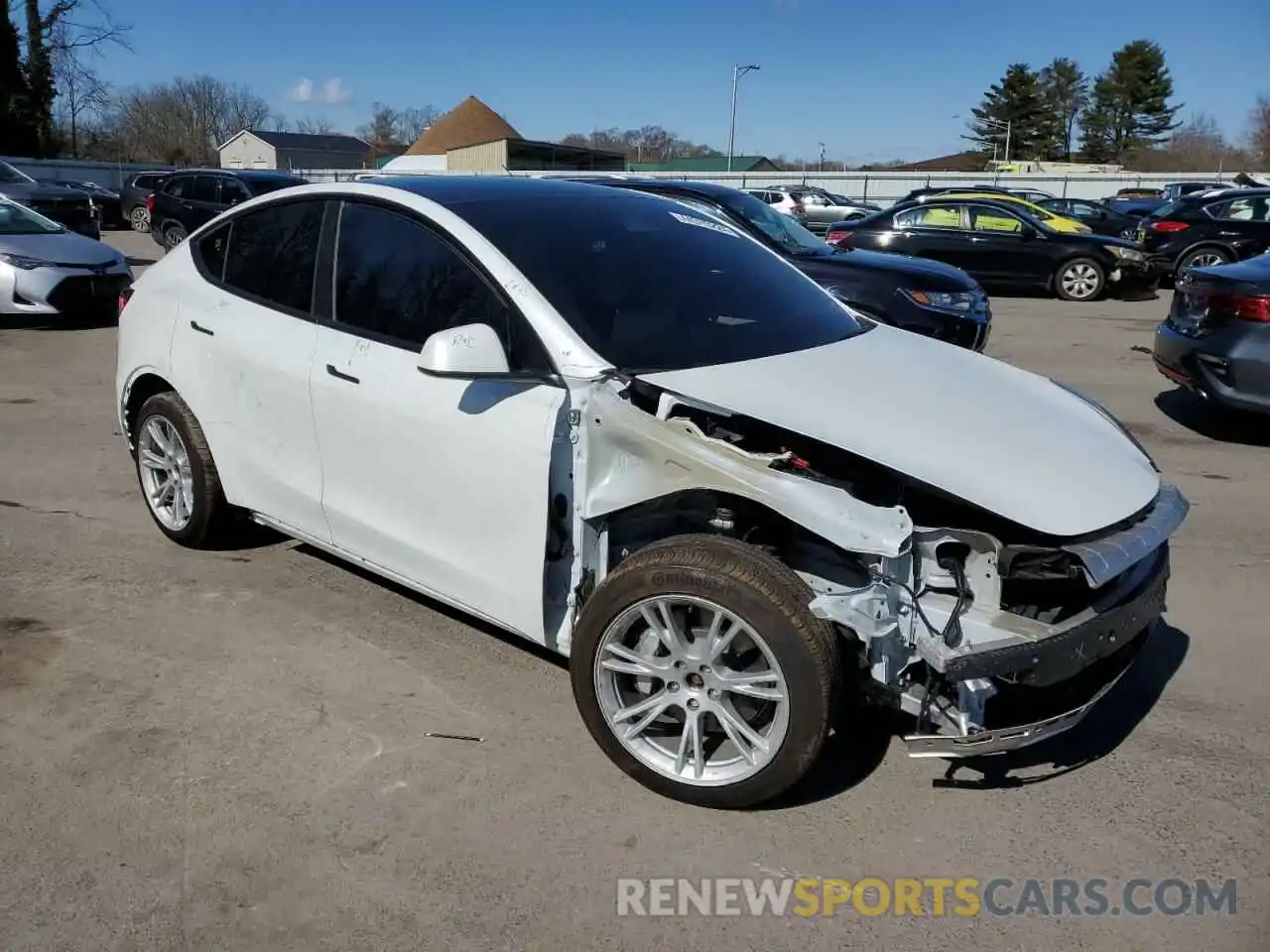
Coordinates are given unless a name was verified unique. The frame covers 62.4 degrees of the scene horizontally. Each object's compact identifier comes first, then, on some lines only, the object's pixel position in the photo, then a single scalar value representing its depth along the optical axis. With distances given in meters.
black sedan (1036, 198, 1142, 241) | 22.92
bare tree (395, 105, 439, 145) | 110.38
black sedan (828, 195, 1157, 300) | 15.56
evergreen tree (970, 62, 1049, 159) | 88.69
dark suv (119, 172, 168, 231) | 26.42
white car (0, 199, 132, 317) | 10.91
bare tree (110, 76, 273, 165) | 83.25
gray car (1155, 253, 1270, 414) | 6.63
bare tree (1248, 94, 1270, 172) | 83.07
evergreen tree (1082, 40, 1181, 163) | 84.62
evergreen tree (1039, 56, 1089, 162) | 89.38
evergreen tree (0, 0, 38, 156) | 42.50
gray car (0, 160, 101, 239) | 17.12
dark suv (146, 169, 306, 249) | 19.28
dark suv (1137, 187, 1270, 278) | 15.84
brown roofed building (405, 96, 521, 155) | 96.69
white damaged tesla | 2.80
